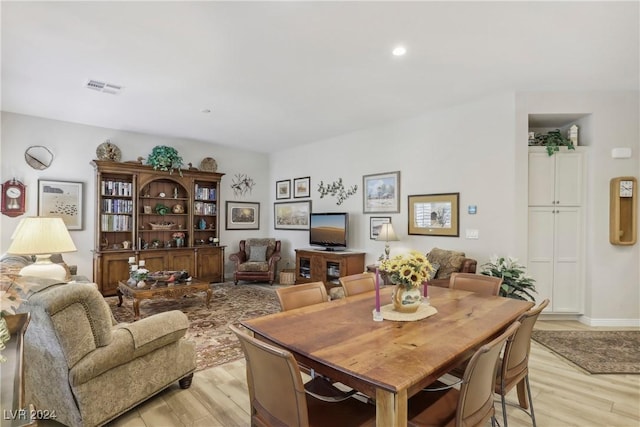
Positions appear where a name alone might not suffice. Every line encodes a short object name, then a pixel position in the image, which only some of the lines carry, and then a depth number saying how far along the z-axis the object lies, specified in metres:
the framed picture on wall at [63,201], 5.06
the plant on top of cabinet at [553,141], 4.14
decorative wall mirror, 4.97
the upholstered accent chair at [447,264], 3.84
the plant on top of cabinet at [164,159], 5.85
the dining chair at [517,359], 1.70
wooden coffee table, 3.96
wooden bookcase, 5.38
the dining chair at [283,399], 1.18
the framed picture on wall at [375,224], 5.39
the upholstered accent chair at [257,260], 6.31
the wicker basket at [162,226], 6.02
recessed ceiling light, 2.98
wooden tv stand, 5.41
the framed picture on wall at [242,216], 7.16
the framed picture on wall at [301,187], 6.85
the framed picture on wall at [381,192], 5.24
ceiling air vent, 3.76
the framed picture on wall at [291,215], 6.91
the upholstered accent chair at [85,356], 1.73
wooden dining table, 1.15
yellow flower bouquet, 1.85
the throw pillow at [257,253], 6.70
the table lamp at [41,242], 2.70
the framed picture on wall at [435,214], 4.50
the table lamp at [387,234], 4.74
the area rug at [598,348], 2.86
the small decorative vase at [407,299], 1.90
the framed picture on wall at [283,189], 7.30
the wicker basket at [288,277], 6.44
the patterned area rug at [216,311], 3.16
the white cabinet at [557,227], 4.18
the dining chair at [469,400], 1.25
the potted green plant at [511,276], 3.57
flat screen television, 5.77
